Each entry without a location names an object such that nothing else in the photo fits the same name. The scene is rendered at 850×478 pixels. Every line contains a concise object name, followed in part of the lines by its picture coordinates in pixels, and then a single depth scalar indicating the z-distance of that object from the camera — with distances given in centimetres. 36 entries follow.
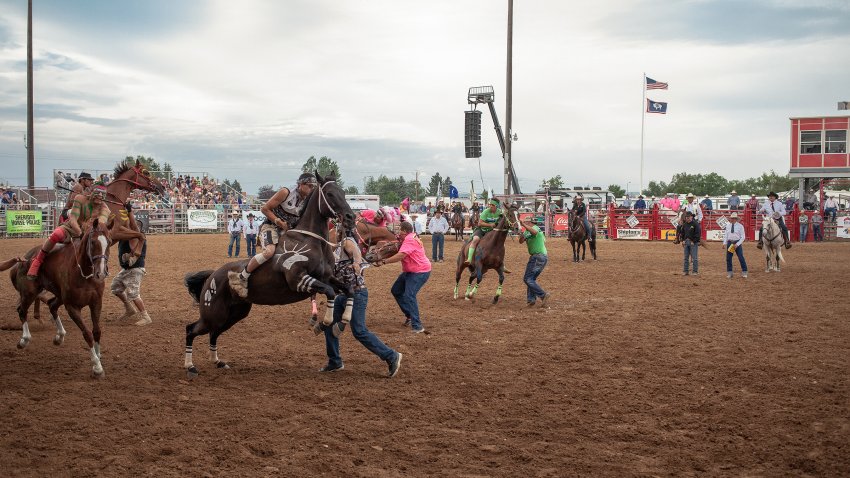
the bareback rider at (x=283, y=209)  845
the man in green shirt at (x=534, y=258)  1377
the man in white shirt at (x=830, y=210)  3553
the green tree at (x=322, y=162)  7777
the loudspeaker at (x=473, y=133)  5094
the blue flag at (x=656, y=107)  4659
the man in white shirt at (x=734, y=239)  1869
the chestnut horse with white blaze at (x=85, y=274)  819
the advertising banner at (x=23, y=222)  3681
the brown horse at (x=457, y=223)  3759
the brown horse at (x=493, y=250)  1437
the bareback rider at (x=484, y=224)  1473
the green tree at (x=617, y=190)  7981
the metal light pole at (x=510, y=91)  4122
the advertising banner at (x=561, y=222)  3925
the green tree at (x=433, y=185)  9501
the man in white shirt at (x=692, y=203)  2464
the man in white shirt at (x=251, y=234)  2603
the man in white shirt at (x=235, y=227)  2653
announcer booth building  3988
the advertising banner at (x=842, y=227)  3497
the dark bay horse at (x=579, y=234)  2455
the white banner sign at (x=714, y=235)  3506
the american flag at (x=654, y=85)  4553
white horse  1997
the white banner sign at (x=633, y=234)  3668
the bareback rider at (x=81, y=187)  1033
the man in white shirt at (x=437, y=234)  2556
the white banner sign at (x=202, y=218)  4309
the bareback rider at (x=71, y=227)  862
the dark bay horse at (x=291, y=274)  765
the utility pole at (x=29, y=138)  3766
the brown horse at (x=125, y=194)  1099
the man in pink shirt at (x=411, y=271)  1098
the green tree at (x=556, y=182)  7922
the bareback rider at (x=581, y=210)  2477
